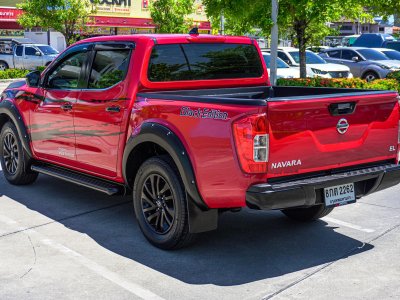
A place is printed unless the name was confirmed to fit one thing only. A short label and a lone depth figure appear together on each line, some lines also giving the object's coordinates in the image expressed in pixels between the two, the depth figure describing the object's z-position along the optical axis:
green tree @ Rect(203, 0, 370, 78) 15.53
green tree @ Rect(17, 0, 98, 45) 28.44
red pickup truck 4.76
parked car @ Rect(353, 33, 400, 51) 31.33
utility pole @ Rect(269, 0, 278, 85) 15.40
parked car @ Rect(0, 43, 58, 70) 32.09
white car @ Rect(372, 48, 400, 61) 26.10
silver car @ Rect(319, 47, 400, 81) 24.14
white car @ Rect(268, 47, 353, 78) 21.16
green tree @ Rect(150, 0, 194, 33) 33.44
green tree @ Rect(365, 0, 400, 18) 16.39
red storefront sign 41.84
